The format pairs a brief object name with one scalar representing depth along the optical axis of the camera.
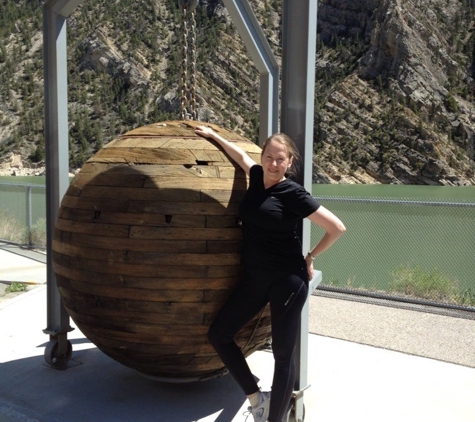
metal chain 3.93
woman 3.15
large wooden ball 3.39
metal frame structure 3.45
